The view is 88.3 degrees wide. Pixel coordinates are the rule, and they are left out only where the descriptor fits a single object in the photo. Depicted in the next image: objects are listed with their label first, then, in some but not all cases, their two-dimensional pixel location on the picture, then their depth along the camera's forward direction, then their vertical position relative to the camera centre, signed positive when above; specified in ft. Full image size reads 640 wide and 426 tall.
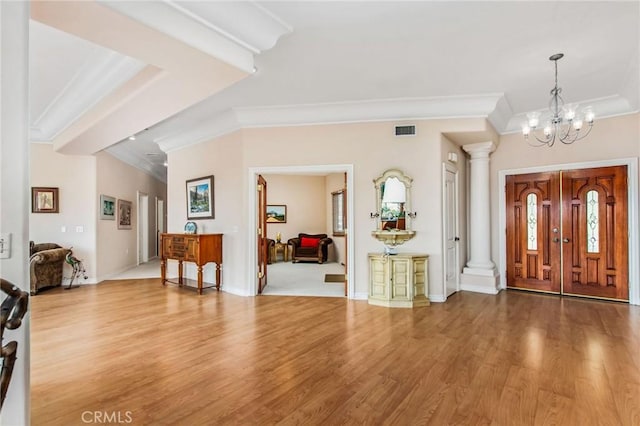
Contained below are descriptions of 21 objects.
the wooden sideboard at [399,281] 14.52 -2.90
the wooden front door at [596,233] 15.47 -0.91
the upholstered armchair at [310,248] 29.25 -2.80
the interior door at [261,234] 17.38 -0.92
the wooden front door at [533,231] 17.12 -0.91
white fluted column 17.93 -0.34
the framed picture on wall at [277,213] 32.19 +0.39
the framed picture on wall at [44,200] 19.89 +1.17
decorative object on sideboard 19.03 -0.59
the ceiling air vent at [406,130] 15.66 +4.07
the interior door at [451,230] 16.38 -0.73
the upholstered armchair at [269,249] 29.94 -2.91
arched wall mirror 15.35 +0.51
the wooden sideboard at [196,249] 16.90 -1.67
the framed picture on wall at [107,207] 21.62 +0.76
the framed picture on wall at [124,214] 24.08 +0.34
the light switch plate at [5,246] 4.99 -0.40
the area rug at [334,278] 20.62 -4.04
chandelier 11.78 +4.02
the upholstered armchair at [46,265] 17.47 -2.50
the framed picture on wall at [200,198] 18.81 +1.16
